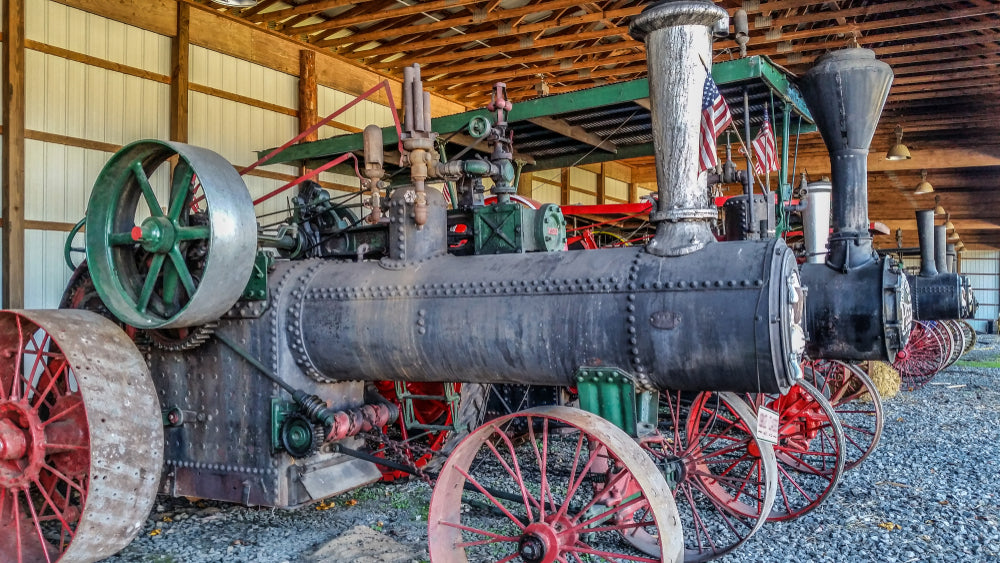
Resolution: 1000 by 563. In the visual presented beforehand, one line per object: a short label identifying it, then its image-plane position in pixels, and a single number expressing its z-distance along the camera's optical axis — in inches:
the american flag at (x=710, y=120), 125.0
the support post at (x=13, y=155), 278.2
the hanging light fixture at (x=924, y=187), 586.2
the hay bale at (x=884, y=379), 374.0
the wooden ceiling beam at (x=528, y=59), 417.7
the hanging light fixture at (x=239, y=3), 250.6
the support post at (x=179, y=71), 336.5
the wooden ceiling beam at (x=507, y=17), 349.4
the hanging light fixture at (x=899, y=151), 476.4
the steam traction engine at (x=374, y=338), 110.7
